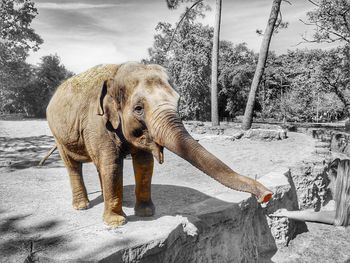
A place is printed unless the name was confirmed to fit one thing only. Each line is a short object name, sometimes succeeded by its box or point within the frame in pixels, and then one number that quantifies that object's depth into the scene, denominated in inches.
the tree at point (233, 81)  1262.3
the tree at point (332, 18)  649.6
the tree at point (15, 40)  1063.6
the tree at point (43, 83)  1402.6
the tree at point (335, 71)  671.8
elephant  115.3
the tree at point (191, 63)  1086.4
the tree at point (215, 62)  689.6
